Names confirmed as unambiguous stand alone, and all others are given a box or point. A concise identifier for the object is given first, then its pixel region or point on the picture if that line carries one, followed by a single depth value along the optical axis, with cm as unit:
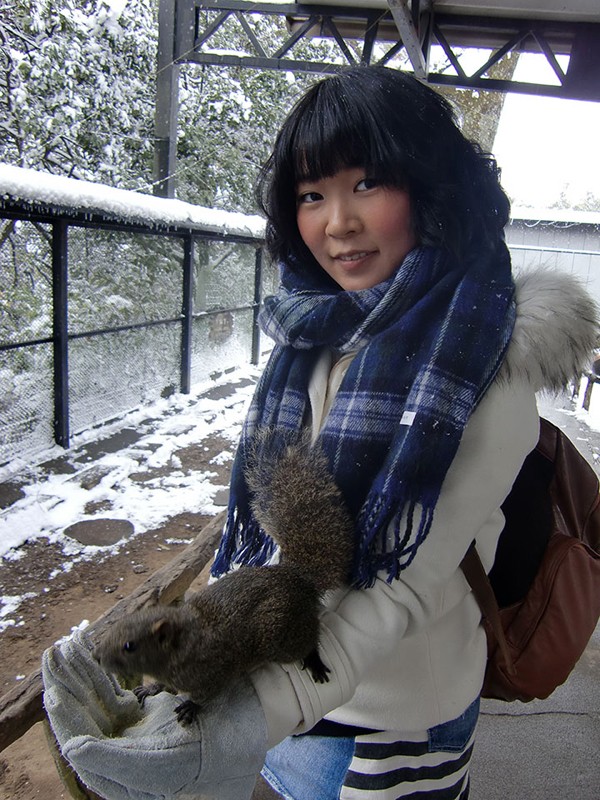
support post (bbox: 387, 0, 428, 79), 444
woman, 102
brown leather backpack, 120
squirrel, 101
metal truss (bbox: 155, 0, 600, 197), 551
